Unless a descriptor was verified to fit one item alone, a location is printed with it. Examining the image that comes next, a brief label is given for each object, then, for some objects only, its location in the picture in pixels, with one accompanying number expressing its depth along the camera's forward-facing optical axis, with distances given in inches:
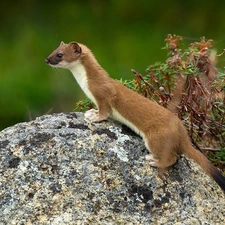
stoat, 331.6
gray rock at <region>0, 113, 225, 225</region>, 303.0
